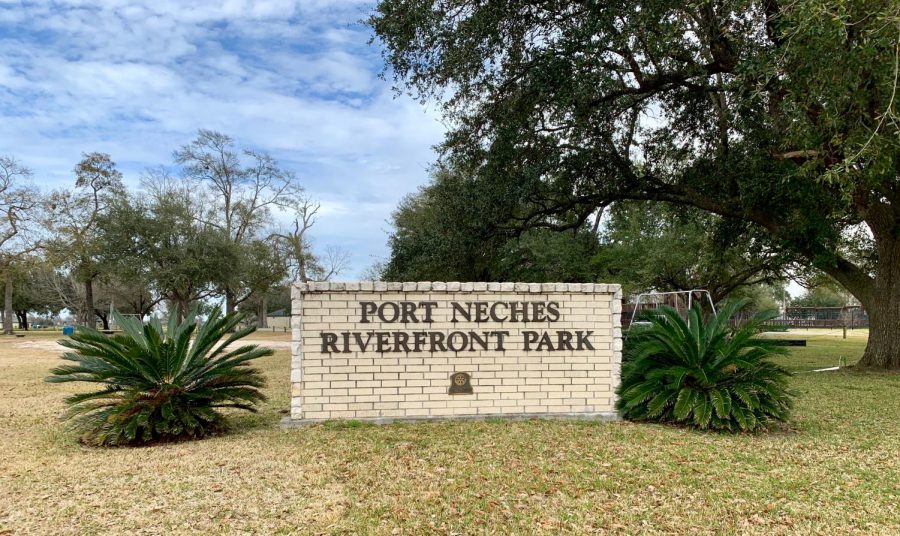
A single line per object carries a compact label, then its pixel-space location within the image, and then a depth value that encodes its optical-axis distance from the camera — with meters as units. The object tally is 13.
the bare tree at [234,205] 44.44
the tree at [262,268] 40.45
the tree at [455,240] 15.76
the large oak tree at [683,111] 9.20
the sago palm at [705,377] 7.07
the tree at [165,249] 32.56
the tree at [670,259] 22.89
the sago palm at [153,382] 6.61
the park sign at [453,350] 7.47
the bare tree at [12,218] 34.69
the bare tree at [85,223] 35.47
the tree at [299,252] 48.66
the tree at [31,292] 35.06
